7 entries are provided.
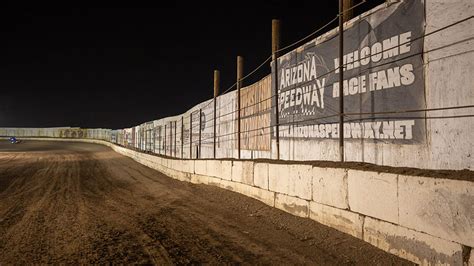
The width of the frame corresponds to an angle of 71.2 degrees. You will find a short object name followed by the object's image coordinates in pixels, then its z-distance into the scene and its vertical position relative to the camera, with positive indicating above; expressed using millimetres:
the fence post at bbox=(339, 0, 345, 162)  5434 +769
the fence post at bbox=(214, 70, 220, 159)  11680 +2020
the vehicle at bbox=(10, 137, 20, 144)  54778 -113
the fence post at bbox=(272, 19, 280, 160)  7719 +2213
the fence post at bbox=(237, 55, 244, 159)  9742 +2071
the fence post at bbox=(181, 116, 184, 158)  15119 +89
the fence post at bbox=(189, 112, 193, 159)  14066 -226
